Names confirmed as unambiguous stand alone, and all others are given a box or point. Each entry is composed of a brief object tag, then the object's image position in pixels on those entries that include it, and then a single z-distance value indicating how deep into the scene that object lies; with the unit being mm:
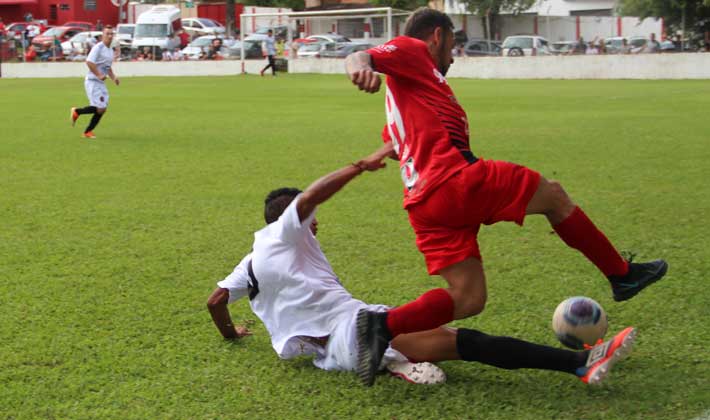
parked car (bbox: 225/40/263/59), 44156
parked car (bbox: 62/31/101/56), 48750
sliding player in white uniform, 3924
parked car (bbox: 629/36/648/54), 34812
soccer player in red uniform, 3887
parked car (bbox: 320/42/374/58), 40469
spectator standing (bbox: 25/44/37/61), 48131
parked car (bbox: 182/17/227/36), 55969
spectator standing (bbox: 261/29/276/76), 39125
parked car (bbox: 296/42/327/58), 41531
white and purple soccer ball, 4289
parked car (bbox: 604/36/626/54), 35675
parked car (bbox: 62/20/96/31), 55688
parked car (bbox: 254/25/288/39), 45844
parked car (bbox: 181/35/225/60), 46872
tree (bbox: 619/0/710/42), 37312
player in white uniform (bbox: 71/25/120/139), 15695
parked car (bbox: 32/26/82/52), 49844
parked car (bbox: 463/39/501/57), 41156
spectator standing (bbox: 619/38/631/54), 35116
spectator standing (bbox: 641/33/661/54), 34531
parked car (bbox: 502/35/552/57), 39188
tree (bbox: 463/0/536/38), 50000
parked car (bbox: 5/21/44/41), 52200
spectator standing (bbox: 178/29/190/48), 52225
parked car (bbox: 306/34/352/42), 41906
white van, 50031
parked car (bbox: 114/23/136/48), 51403
